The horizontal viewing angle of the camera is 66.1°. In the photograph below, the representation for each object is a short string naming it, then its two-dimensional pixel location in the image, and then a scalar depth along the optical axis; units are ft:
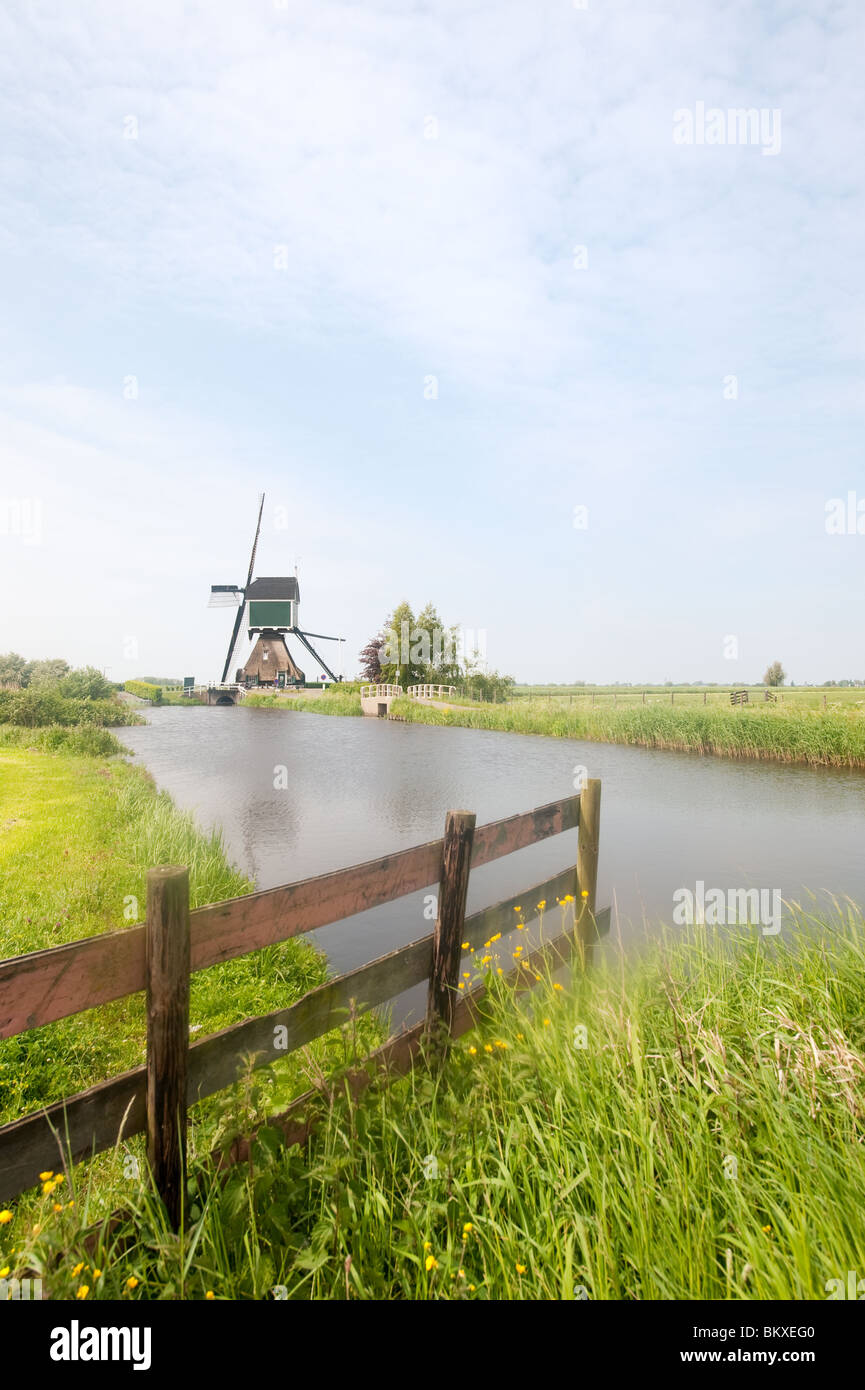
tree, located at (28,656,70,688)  120.08
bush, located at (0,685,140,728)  83.56
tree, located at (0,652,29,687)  129.08
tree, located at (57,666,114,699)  117.39
